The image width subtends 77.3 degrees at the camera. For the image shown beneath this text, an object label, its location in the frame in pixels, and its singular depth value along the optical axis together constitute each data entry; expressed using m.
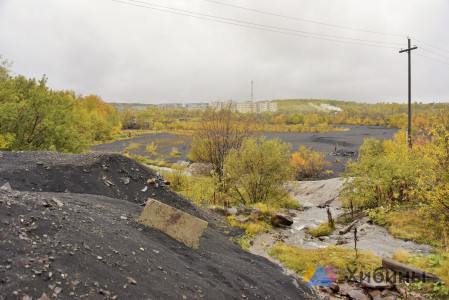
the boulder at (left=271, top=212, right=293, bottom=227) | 14.36
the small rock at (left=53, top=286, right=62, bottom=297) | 3.33
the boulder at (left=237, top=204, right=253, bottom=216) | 14.95
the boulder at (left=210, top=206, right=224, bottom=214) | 14.45
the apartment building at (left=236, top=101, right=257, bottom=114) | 158.75
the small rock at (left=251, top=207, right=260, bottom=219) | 14.02
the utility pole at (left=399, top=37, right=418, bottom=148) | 24.05
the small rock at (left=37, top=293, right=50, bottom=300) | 3.18
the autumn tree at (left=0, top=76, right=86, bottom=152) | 17.89
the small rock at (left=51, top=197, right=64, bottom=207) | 5.58
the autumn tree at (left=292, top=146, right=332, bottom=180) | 32.66
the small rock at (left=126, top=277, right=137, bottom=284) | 4.11
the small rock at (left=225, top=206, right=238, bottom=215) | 14.44
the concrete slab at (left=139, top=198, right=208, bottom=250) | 6.46
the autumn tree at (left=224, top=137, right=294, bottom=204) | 16.83
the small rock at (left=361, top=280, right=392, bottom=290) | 6.70
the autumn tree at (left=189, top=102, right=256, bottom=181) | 22.17
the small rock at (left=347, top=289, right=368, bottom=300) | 6.53
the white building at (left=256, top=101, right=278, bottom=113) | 184.05
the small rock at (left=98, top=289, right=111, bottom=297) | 3.67
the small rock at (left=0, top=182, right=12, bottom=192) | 5.50
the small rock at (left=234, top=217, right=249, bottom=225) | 13.11
